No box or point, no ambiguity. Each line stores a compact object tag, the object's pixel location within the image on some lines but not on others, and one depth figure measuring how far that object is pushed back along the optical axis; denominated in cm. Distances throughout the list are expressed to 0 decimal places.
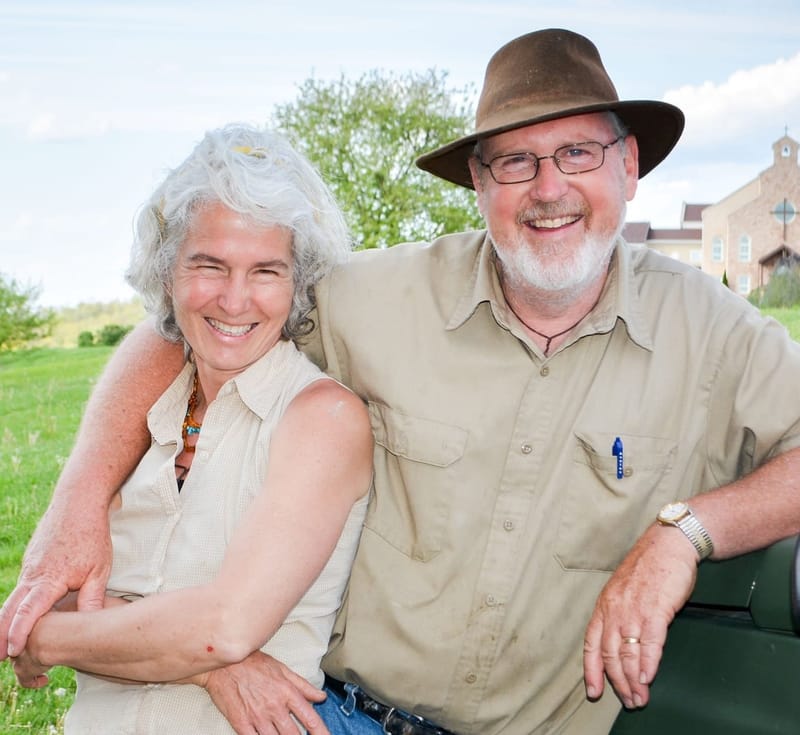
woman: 213
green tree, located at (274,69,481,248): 1680
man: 239
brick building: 3797
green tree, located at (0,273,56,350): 1909
